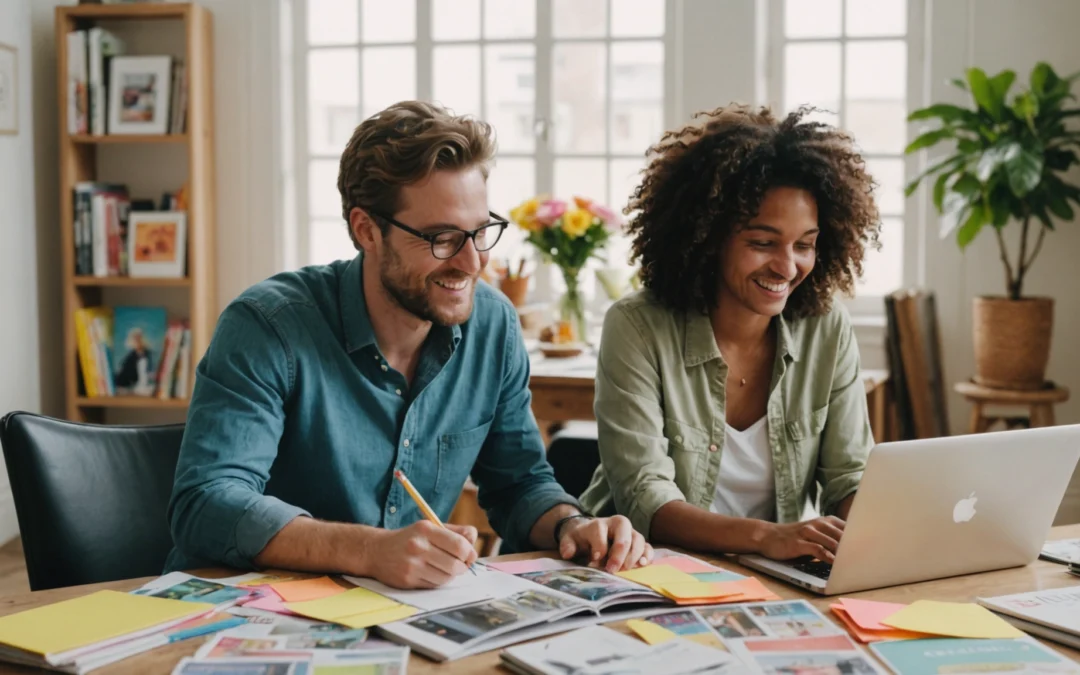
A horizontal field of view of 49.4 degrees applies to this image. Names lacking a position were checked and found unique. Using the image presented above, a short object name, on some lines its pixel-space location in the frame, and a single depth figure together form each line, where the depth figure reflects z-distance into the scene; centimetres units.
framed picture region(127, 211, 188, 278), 451
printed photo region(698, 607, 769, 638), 127
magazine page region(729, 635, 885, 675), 118
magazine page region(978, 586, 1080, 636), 133
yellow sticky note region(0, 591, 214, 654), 121
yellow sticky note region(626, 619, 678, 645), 125
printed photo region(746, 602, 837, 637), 128
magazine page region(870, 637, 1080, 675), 120
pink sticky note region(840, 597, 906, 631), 131
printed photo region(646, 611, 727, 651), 125
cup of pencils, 393
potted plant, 365
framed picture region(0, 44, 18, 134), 414
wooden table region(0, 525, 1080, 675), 118
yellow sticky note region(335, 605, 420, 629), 127
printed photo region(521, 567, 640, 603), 137
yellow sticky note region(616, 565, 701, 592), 144
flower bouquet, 369
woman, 197
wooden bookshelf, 443
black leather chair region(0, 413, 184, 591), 171
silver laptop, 138
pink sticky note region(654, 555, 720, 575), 151
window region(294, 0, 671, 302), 458
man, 159
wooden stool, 375
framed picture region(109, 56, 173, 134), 446
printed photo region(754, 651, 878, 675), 117
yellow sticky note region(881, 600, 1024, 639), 130
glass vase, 384
